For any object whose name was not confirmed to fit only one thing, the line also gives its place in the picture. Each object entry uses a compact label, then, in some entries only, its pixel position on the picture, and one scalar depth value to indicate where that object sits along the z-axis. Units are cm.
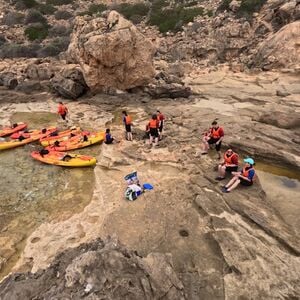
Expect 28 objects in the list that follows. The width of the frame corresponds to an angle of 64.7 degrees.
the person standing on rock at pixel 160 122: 968
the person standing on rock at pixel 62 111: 1161
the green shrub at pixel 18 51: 2119
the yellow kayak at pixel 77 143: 976
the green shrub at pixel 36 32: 2438
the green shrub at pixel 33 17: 2630
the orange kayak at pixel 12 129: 1095
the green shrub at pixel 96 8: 2762
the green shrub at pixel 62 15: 2762
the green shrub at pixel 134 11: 2516
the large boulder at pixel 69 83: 1411
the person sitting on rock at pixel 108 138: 985
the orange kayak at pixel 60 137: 1022
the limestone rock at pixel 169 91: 1332
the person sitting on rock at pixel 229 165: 721
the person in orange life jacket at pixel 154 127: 919
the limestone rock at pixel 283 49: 1452
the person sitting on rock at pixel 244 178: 675
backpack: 682
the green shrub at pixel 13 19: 2652
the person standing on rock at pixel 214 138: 852
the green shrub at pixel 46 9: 2824
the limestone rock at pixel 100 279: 327
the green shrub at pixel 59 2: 3002
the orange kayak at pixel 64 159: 864
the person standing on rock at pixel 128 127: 980
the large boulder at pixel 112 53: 1309
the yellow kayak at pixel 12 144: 1004
